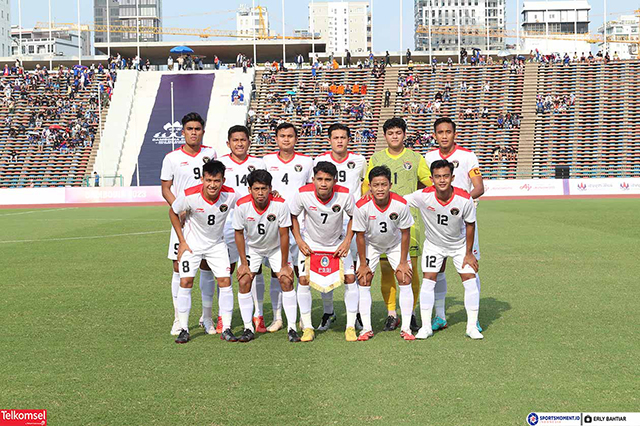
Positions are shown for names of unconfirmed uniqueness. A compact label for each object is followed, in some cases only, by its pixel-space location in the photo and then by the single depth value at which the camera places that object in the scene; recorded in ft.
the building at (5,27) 372.58
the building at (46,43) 411.54
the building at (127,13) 466.70
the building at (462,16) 507.30
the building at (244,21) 568.57
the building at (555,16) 478.18
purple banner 150.30
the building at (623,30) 452.35
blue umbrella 181.90
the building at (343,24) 527.40
